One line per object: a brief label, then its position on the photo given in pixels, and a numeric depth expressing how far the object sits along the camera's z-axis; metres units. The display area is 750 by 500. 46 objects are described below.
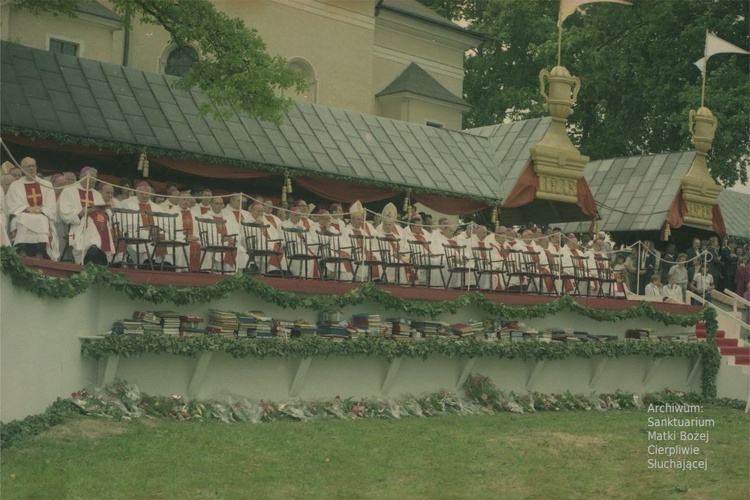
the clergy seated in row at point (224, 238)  17.48
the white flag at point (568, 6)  26.72
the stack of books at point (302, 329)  17.31
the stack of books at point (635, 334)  22.94
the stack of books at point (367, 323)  18.09
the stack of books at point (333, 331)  17.56
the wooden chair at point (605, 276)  23.27
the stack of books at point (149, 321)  15.66
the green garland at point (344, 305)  14.67
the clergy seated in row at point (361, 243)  19.10
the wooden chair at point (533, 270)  21.66
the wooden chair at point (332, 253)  18.27
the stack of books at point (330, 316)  17.70
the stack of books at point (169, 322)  15.83
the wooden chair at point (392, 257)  19.23
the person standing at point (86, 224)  15.48
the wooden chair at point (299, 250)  18.16
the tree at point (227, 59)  19.58
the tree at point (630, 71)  35.25
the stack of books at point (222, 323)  16.39
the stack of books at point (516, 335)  20.22
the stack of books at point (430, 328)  18.91
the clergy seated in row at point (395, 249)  19.58
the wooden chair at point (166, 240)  16.15
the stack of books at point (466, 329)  19.38
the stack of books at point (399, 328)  18.50
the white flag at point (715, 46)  28.97
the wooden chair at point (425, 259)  20.02
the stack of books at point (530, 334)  20.50
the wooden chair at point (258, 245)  17.80
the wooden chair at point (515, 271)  21.14
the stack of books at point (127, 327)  15.38
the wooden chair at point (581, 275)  22.70
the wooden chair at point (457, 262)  20.41
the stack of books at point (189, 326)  16.12
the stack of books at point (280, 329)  17.08
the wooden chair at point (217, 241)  16.84
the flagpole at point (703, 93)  29.68
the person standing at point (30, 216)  14.61
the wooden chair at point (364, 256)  18.86
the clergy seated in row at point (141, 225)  16.33
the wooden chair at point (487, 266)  20.52
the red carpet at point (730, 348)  23.91
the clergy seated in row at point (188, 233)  17.05
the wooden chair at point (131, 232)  15.82
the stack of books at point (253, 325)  16.66
